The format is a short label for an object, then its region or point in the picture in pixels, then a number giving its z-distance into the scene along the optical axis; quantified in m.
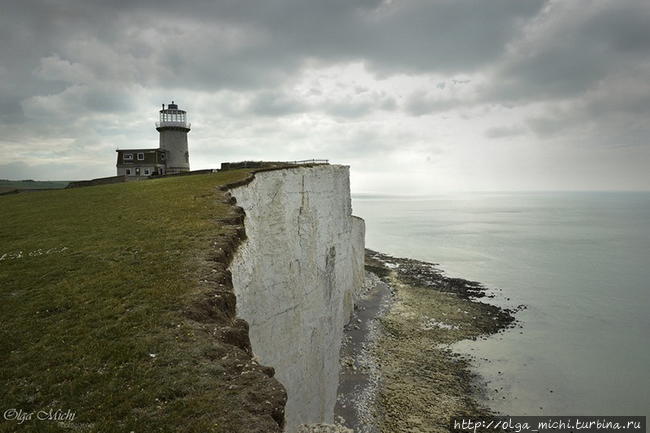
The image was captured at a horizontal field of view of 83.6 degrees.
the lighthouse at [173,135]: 46.91
